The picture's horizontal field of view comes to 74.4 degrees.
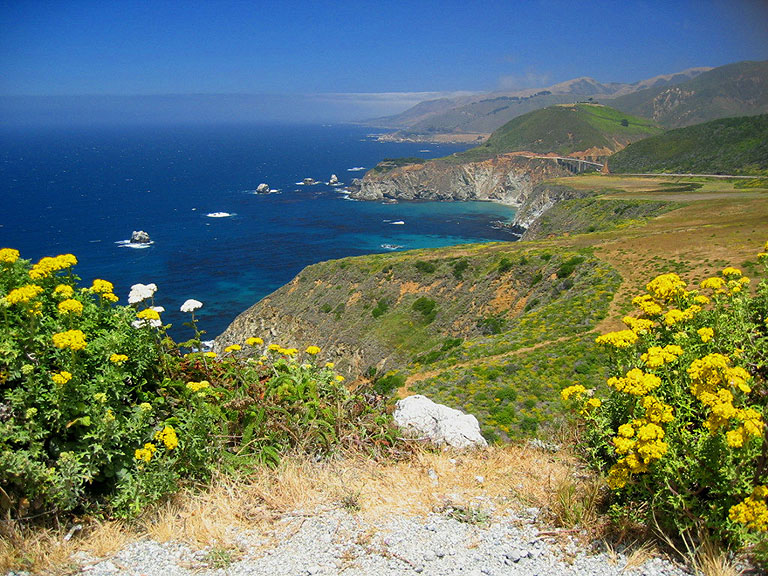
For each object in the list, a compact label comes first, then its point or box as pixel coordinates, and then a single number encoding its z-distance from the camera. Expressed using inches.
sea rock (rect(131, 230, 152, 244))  4005.9
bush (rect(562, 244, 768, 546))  161.6
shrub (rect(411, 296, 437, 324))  1807.3
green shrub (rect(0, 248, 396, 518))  197.6
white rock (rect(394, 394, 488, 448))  327.6
